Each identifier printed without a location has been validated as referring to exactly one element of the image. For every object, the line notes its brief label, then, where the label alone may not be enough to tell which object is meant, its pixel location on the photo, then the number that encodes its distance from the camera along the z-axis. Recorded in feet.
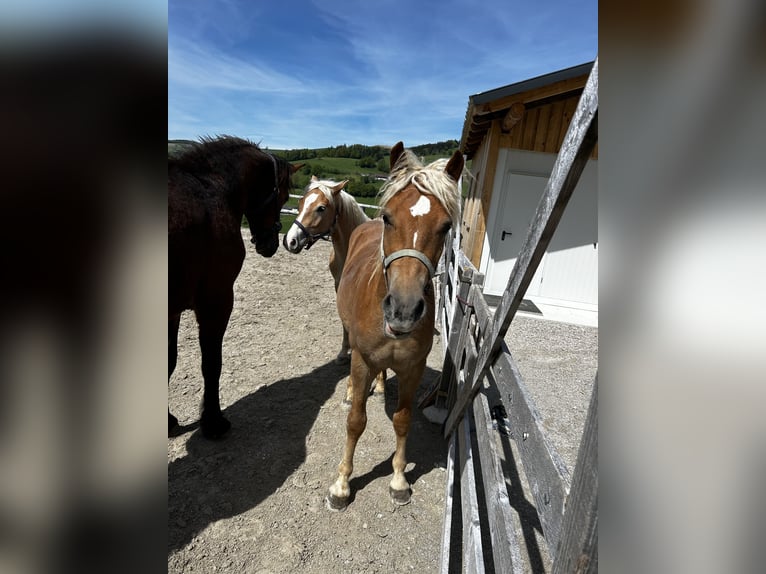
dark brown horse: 7.25
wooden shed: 19.97
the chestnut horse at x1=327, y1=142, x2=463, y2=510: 5.82
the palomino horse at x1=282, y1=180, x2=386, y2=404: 14.38
